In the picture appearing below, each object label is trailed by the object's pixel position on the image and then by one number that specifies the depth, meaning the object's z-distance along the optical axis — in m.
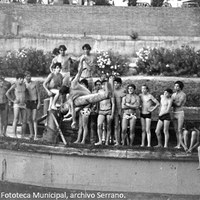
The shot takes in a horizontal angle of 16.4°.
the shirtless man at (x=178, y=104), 13.77
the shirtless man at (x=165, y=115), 13.66
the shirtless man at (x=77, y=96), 13.92
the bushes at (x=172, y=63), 24.41
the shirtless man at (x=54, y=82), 14.63
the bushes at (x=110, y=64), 24.09
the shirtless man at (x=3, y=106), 15.16
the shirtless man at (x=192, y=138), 13.26
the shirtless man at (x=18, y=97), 14.81
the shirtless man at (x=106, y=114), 13.95
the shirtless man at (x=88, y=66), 14.77
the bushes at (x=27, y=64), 25.16
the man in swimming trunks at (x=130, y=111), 13.81
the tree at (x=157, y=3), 51.38
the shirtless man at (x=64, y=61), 15.12
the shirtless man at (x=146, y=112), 13.81
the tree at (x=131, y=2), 52.25
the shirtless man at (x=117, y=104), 13.98
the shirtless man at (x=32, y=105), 14.87
